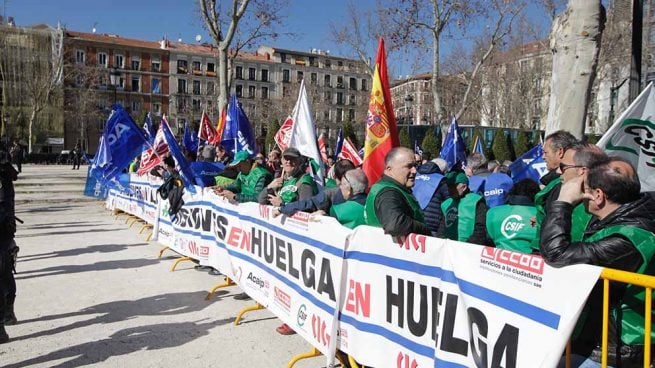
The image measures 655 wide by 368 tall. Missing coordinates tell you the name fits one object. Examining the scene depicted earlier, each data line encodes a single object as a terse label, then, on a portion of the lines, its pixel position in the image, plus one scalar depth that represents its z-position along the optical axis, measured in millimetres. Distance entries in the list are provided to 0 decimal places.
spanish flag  5160
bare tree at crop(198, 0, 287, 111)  19391
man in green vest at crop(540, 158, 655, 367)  2393
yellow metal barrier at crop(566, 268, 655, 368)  2223
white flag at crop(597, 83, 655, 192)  4191
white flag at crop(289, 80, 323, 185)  6770
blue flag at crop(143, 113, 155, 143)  14341
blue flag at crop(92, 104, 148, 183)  9609
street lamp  23869
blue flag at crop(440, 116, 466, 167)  9281
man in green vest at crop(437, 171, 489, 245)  5051
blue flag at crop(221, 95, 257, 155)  11430
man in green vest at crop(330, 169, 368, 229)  4828
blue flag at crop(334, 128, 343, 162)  16338
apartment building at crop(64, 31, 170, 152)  65312
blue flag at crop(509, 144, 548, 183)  7637
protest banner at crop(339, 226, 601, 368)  2461
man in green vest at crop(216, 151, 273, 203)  6941
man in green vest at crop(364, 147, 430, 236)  3438
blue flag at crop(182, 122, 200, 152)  17956
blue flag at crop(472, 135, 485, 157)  11820
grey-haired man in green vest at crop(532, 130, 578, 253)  3770
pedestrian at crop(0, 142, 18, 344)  5137
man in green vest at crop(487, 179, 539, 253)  3969
